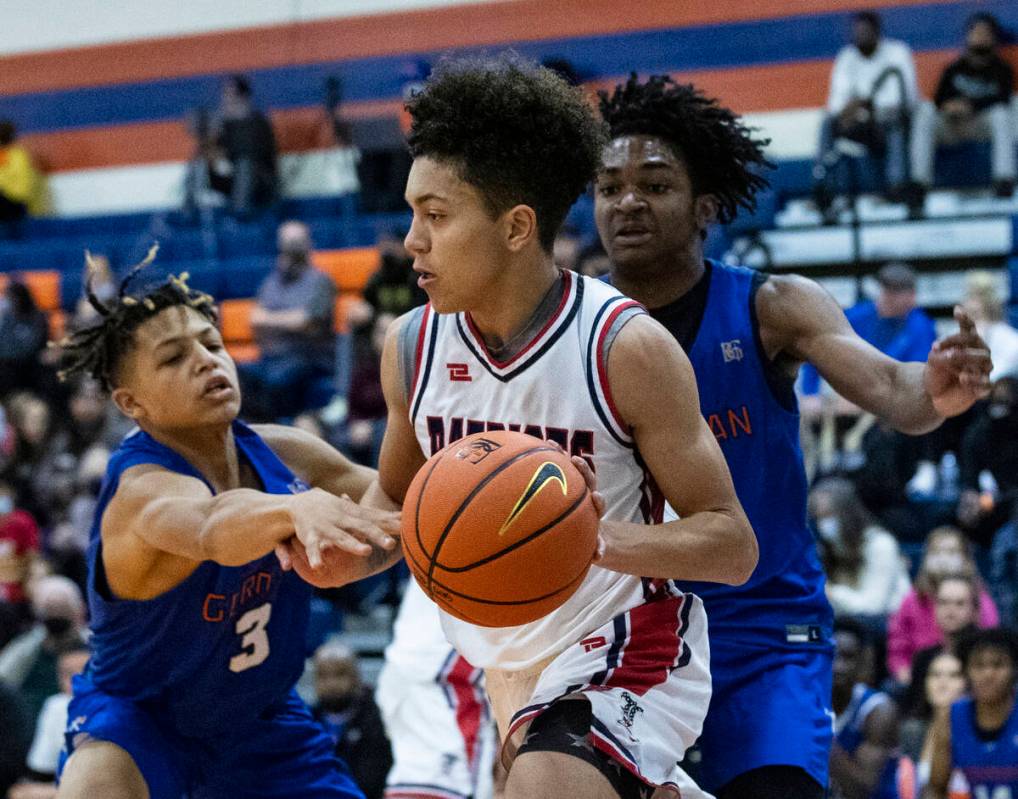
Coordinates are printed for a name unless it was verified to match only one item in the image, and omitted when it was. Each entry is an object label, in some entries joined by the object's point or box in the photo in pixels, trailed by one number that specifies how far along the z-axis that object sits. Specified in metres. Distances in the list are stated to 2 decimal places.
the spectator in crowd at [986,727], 6.37
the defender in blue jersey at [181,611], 3.98
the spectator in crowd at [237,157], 13.55
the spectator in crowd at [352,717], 6.86
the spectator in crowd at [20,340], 11.92
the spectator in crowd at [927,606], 7.16
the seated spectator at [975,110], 10.83
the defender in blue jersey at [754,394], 3.61
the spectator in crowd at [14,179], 15.28
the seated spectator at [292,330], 10.36
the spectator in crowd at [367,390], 9.27
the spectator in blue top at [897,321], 7.86
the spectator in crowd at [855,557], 7.33
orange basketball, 2.76
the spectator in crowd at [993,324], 8.08
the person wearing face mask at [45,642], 8.68
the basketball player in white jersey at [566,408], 3.03
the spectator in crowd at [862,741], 6.21
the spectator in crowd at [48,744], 7.33
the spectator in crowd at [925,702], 6.63
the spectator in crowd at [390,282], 9.69
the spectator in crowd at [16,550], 9.84
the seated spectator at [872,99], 10.68
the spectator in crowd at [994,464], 7.71
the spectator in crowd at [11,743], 7.38
